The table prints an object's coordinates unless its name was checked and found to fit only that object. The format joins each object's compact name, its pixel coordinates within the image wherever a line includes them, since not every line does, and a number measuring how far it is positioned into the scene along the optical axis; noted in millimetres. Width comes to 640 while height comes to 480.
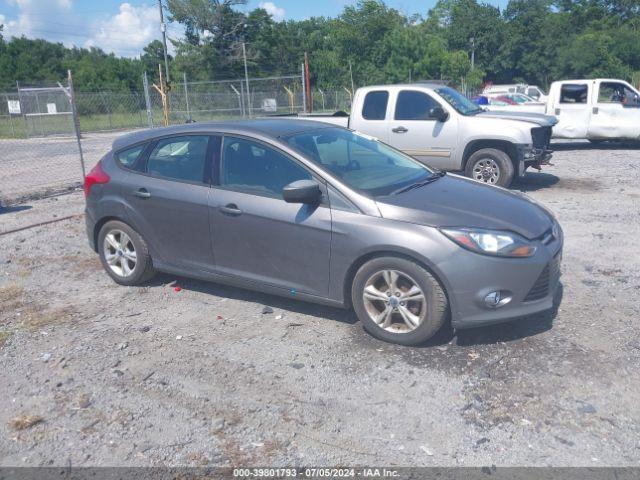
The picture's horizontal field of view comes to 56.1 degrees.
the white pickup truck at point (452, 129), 9938
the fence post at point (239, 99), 26234
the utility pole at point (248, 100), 25102
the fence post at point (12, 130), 27738
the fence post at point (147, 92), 16134
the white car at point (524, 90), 36322
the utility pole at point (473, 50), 72331
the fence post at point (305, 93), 22316
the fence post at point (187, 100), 24572
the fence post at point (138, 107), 30242
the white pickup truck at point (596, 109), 14859
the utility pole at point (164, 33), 28850
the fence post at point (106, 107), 28753
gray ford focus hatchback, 4172
